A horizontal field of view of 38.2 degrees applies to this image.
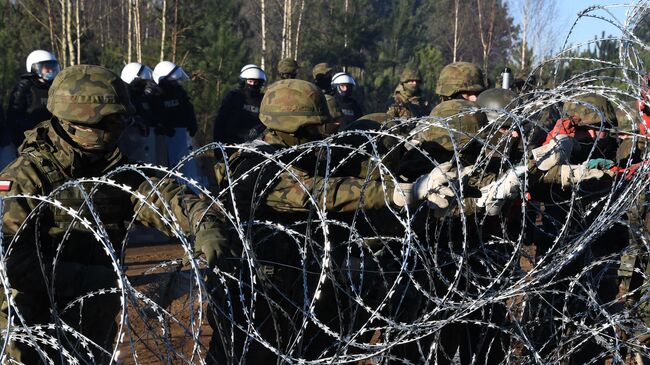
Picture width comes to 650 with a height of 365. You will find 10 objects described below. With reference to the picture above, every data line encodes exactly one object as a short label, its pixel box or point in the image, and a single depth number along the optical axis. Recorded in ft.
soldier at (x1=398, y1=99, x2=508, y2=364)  17.04
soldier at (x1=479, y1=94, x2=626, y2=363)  15.89
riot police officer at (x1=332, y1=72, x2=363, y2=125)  43.73
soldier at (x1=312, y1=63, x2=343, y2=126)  47.91
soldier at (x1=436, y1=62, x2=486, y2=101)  23.89
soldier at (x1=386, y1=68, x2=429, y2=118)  40.14
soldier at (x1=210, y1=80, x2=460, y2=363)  13.67
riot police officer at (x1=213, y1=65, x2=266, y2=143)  37.40
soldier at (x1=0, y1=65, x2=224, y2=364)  12.23
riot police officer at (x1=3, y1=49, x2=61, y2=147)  32.55
